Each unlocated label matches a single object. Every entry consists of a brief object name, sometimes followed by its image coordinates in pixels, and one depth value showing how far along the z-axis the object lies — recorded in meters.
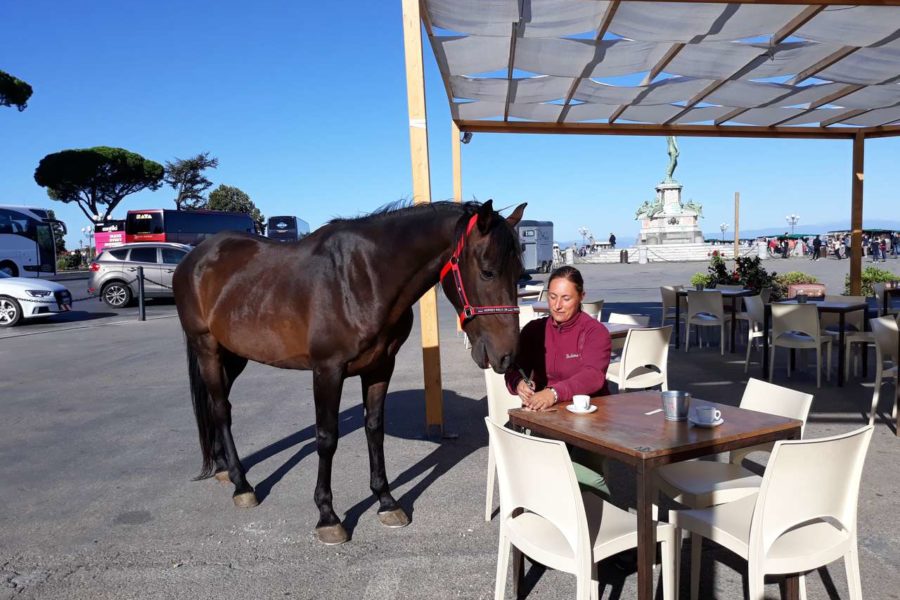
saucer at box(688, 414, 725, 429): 2.44
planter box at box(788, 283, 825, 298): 8.97
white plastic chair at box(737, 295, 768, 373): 7.13
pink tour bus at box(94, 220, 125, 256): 36.00
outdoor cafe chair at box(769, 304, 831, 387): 6.26
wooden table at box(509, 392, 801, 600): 2.10
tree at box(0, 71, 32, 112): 33.25
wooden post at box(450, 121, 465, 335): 9.27
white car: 13.70
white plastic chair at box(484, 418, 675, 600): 2.03
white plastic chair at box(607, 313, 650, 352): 6.34
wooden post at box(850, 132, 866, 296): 9.48
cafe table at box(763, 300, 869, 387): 6.16
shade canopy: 5.28
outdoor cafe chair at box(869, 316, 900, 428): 4.70
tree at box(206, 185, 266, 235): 64.69
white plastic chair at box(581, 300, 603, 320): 7.09
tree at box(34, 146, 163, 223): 47.34
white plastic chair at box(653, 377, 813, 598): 2.60
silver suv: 17.66
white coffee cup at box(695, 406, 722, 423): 2.46
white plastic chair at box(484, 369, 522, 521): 3.37
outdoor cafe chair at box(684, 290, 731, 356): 8.14
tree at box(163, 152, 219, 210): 54.44
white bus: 22.19
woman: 2.94
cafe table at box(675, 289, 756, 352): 8.38
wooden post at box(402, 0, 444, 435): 4.65
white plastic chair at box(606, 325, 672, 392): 4.97
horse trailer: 30.80
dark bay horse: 2.70
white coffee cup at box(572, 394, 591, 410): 2.72
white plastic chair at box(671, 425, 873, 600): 1.98
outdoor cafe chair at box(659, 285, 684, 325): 9.62
